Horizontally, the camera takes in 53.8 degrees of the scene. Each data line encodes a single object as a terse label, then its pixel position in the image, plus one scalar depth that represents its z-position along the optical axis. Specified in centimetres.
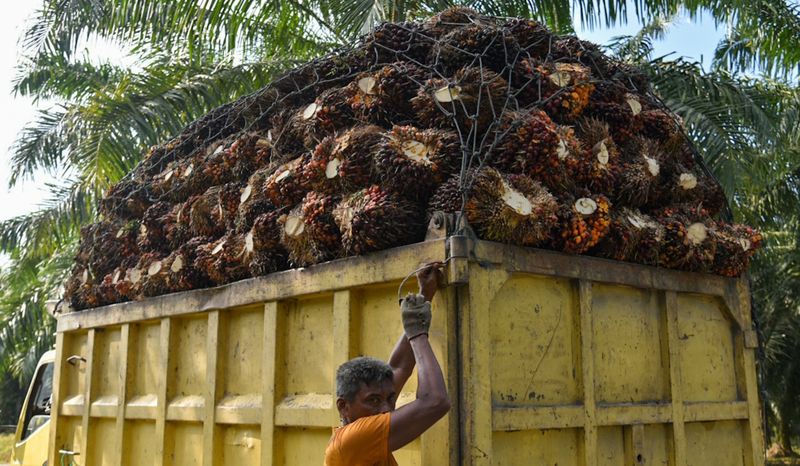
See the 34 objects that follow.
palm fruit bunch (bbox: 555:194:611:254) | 321
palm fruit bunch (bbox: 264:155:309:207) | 366
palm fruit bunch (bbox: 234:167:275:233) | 388
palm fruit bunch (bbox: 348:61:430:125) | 354
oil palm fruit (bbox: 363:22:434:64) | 374
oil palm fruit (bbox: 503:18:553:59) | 380
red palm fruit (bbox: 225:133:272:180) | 413
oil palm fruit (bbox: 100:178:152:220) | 503
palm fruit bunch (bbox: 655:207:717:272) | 358
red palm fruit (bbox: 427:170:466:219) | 306
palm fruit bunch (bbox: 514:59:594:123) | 361
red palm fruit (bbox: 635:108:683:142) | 398
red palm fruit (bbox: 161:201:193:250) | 446
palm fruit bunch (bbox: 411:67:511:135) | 332
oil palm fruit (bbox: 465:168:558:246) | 300
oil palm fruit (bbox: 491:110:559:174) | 326
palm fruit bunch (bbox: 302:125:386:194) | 338
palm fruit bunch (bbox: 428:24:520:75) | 362
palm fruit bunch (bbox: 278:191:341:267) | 340
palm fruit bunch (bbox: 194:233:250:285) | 390
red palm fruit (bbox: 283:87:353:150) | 371
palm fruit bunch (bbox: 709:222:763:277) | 378
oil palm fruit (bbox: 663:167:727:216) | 390
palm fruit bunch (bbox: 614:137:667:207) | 360
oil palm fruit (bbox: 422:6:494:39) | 380
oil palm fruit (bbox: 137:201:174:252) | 474
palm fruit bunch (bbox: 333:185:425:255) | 312
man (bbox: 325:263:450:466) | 252
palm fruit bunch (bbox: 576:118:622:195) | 346
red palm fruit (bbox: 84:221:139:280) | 500
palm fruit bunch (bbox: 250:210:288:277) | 370
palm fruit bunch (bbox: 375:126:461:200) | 320
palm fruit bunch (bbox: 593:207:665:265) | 340
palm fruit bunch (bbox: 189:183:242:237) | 414
